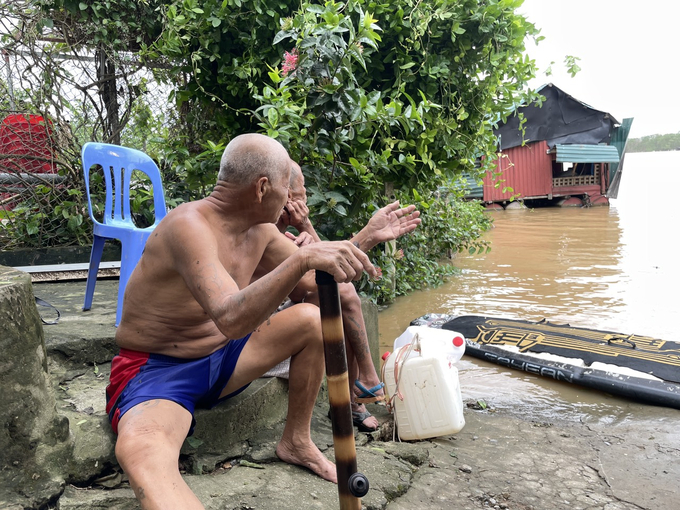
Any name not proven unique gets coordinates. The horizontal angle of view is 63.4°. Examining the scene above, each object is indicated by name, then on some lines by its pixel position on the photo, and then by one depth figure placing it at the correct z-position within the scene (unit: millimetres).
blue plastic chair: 3270
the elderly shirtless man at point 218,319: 1641
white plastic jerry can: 2857
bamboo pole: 1661
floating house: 19062
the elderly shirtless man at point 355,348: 2771
